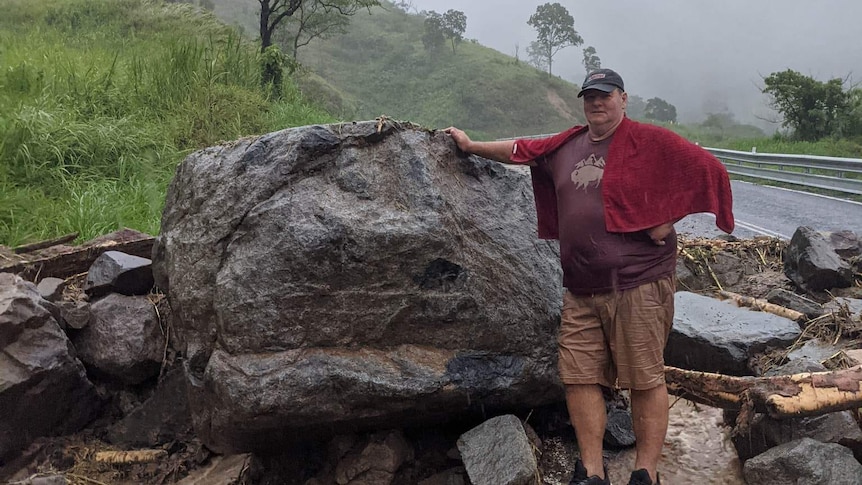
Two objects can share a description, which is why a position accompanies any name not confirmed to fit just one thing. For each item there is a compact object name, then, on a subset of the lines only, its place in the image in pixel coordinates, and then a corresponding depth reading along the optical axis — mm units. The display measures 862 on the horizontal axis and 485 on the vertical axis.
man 3125
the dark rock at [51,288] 4505
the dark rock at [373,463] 3492
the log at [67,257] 4953
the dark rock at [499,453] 3232
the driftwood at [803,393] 3270
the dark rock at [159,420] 4113
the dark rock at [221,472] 3612
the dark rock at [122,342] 4301
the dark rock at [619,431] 3861
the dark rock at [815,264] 5703
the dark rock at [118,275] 4742
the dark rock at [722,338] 4434
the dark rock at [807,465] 3053
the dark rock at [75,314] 4316
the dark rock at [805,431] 3357
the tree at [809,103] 14588
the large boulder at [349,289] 3332
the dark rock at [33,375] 3762
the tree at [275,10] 14984
